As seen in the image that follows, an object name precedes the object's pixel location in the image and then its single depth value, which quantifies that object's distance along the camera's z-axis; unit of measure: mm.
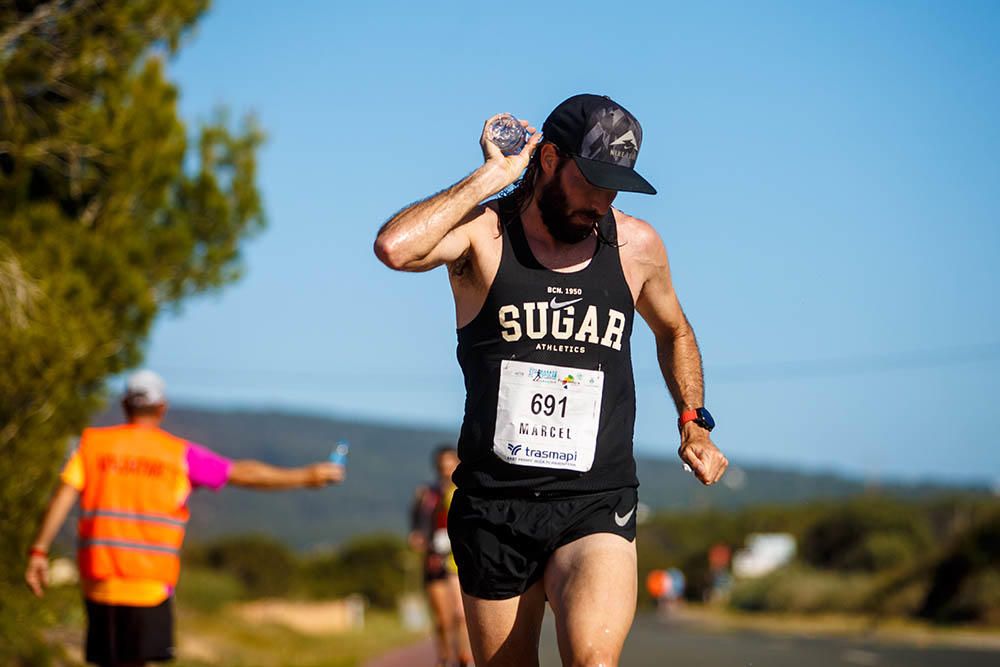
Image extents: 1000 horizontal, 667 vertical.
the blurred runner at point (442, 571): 13180
